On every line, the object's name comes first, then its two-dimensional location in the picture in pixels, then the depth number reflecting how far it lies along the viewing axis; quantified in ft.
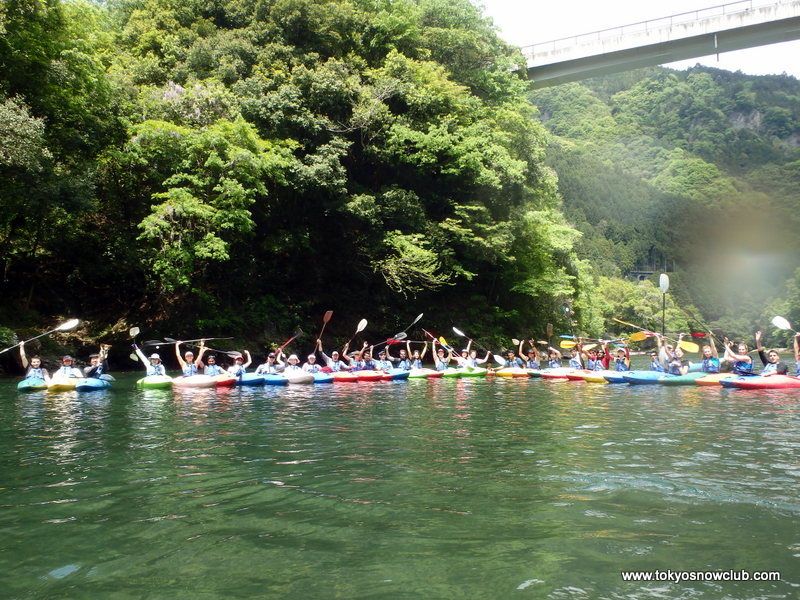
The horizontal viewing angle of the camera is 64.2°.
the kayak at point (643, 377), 49.26
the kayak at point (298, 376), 49.62
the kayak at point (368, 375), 53.72
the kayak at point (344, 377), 52.80
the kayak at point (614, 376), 50.85
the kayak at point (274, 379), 48.65
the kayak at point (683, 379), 47.60
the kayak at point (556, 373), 55.47
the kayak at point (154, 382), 43.96
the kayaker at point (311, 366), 53.11
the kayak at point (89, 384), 42.29
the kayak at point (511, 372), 59.93
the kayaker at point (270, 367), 50.57
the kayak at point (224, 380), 46.29
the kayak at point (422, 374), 56.85
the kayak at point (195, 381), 45.44
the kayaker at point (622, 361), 55.67
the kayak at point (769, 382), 43.47
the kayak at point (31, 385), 41.57
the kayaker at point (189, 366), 48.52
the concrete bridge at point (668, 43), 86.33
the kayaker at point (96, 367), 45.62
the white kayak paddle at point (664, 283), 55.93
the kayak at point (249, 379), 47.90
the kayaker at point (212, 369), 48.11
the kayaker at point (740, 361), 46.64
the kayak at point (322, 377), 51.31
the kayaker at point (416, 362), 61.69
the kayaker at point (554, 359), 60.49
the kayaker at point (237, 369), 47.98
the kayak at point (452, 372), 58.23
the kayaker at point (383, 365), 57.55
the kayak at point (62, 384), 42.01
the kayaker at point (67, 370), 43.45
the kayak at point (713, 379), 45.86
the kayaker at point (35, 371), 42.45
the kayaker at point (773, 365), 45.85
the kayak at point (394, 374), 54.70
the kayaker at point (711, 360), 50.57
